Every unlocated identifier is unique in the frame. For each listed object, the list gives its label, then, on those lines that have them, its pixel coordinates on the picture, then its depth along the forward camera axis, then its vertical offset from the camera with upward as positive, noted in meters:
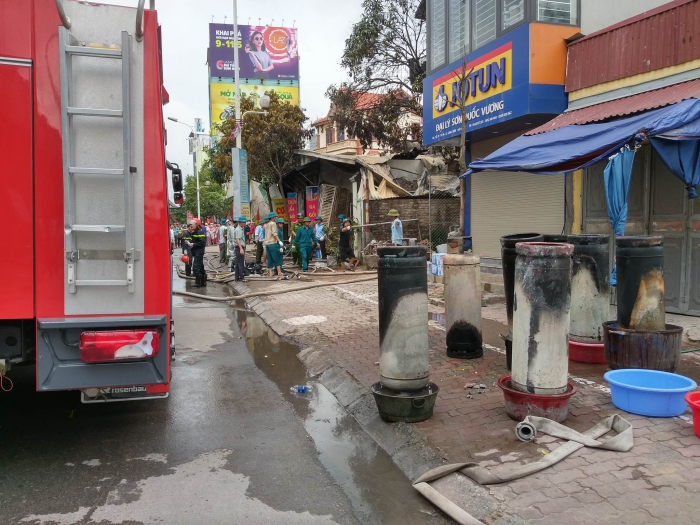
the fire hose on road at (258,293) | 12.02 -1.22
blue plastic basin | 4.25 -1.20
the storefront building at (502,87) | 9.89 +3.16
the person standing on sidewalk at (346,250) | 16.55 -0.27
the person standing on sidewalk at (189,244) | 15.00 -0.10
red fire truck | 3.45 +0.32
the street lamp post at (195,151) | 35.81 +7.13
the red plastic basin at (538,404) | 4.13 -1.26
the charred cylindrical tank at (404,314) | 4.43 -0.60
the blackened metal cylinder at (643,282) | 5.00 -0.37
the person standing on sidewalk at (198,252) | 14.90 -0.31
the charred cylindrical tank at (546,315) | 4.11 -0.56
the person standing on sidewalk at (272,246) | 15.53 -0.15
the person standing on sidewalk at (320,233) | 18.16 +0.28
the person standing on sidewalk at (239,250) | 15.14 -0.26
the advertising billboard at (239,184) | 19.39 +2.09
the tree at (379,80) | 19.94 +6.27
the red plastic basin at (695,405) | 3.83 -1.15
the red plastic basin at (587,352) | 5.91 -1.22
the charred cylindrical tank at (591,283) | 5.60 -0.43
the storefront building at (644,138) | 6.52 +1.41
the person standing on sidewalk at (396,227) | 15.29 +0.42
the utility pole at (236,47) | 20.47 +7.42
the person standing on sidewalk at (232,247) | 15.95 -0.20
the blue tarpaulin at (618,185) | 6.90 +0.74
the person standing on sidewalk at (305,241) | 16.42 +0.00
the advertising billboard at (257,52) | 44.09 +15.80
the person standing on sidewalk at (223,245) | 22.91 -0.18
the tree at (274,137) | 23.55 +4.58
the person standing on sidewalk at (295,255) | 17.61 -0.46
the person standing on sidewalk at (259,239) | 17.23 +0.06
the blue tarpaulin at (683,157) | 6.30 +1.01
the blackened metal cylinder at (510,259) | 5.70 -0.18
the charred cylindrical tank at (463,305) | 6.15 -0.72
